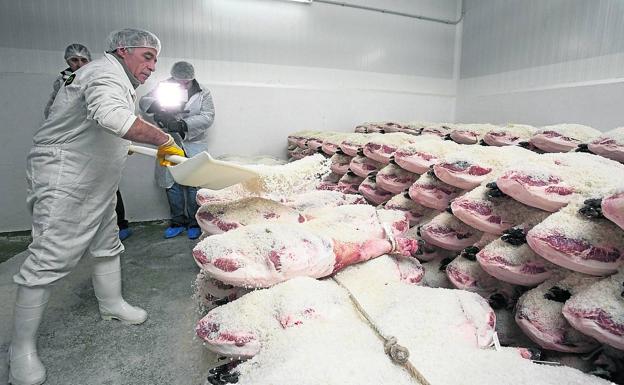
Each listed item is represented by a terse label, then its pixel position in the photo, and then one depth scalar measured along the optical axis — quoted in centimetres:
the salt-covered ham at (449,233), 136
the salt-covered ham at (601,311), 79
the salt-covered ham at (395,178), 182
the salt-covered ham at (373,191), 200
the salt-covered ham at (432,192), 150
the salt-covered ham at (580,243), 88
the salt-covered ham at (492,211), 120
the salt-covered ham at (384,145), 195
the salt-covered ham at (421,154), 165
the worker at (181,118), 365
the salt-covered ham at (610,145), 131
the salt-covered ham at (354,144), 228
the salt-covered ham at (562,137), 160
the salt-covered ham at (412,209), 170
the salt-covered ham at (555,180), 103
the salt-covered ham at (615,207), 80
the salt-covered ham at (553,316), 92
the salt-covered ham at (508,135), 196
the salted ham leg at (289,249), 98
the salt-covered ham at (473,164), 136
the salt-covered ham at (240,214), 134
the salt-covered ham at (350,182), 228
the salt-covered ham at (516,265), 105
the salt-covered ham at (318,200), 168
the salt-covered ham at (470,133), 228
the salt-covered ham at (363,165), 216
